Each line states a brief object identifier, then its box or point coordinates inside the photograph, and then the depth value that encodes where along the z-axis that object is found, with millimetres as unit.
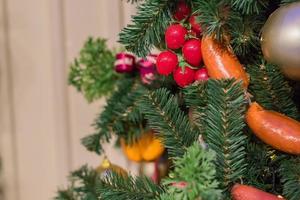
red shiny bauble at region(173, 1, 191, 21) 1044
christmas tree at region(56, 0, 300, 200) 916
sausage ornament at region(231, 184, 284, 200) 890
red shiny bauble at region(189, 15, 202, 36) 1017
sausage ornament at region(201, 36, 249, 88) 967
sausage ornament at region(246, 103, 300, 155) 930
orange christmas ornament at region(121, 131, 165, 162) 1276
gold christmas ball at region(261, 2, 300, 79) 913
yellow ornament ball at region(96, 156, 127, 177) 1201
